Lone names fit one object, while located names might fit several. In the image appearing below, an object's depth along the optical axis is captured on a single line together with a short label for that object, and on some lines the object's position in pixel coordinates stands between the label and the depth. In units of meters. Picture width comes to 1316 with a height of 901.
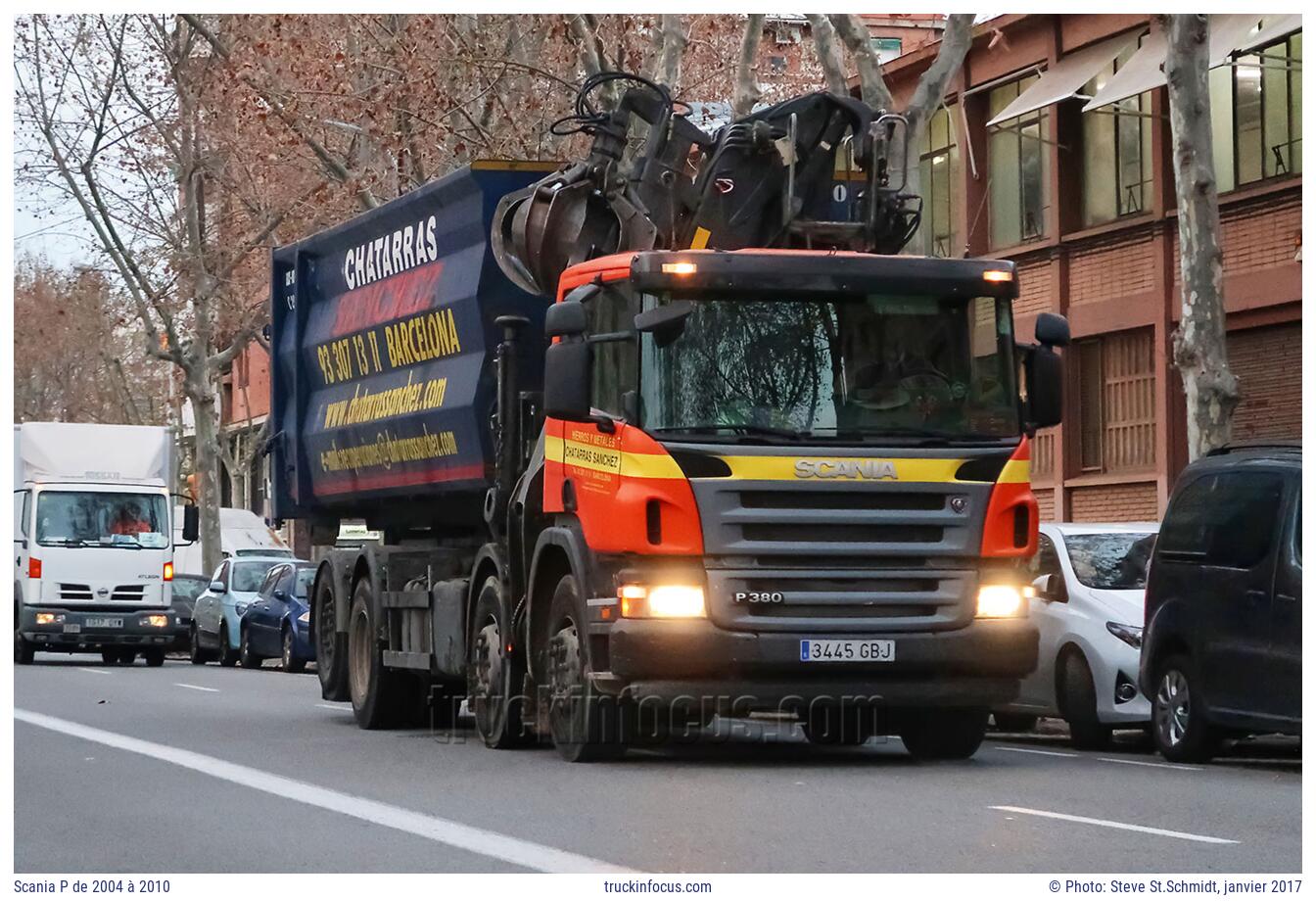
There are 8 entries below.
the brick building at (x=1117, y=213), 28.95
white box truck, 35.97
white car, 17.48
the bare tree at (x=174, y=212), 45.00
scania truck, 14.21
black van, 15.02
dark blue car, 33.41
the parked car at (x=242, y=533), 62.75
